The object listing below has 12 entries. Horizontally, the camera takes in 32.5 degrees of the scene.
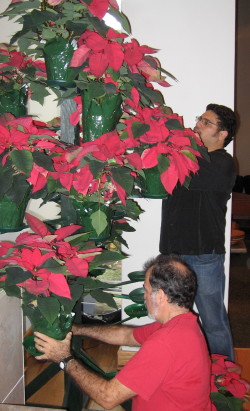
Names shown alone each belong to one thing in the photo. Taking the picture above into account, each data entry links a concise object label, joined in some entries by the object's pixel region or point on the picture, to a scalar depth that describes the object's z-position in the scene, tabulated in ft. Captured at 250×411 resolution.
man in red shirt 4.00
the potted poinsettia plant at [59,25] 3.40
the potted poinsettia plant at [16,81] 4.05
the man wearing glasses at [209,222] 6.40
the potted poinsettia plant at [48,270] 3.29
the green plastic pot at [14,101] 4.13
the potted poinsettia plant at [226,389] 4.66
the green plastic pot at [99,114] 3.66
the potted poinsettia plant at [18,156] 3.30
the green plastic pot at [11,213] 3.65
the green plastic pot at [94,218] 3.90
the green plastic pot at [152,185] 4.20
